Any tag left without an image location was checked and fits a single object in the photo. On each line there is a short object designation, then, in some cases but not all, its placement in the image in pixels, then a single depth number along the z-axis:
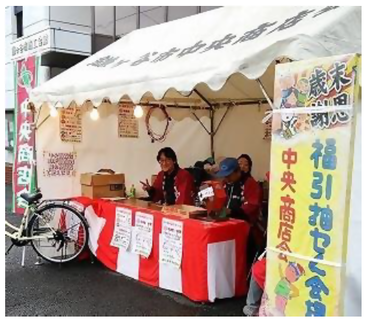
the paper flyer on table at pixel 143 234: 5.25
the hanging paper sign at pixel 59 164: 6.73
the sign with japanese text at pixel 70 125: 6.77
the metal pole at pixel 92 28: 12.35
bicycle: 6.11
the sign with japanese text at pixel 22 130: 8.61
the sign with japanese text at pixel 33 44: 10.45
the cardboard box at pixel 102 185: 6.46
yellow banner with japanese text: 3.09
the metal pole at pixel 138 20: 11.84
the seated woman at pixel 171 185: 6.17
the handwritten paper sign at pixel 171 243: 4.83
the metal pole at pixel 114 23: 12.39
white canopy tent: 4.20
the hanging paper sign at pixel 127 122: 7.26
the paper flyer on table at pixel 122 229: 5.58
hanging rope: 7.58
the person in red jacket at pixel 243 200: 5.18
